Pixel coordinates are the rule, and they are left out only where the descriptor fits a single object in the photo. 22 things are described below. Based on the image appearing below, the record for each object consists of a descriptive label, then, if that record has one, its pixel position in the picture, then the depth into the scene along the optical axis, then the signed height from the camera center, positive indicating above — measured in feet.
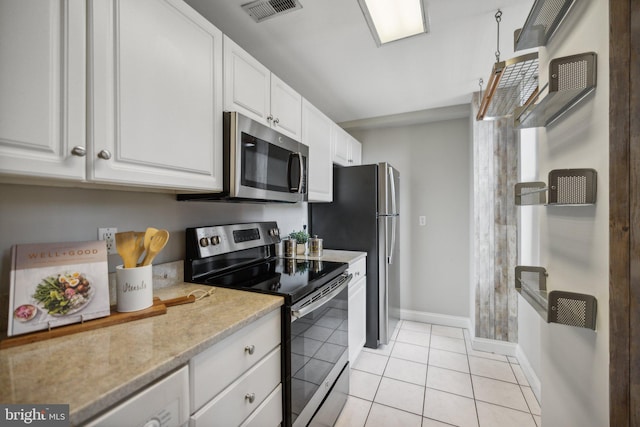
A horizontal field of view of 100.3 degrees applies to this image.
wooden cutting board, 2.53 -1.18
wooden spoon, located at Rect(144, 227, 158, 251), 3.46 -0.29
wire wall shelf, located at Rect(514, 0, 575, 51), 2.83 +2.20
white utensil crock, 3.24 -0.92
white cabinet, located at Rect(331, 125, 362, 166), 8.74 +2.28
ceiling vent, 4.71 +3.72
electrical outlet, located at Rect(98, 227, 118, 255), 3.68 -0.32
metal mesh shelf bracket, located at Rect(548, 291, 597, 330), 2.36 -0.90
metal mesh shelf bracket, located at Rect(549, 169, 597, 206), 2.35 +0.23
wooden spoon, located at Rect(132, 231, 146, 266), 3.43 -0.42
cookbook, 2.63 -0.75
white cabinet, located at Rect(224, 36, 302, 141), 4.48 +2.32
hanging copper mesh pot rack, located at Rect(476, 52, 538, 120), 4.67 +2.55
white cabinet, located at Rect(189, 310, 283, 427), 2.64 -1.89
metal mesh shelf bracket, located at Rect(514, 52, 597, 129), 2.34 +1.18
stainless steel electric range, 3.99 -1.48
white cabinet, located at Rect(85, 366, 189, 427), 1.92 -1.53
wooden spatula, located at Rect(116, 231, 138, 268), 3.33 -0.41
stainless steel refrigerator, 8.28 -0.46
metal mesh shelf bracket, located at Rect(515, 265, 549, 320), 3.11 -1.01
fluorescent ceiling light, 4.69 +3.70
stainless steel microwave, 4.36 +0.92
